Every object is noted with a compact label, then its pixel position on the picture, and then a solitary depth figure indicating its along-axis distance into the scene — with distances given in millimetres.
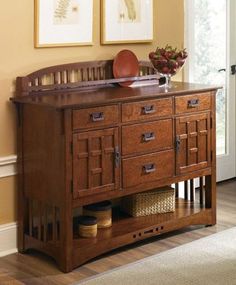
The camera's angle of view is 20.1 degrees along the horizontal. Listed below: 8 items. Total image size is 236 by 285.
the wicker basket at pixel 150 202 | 4230
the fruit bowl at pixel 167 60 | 4297
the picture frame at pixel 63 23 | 3934
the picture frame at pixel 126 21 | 4289
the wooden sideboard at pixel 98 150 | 3637
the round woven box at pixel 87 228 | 3883
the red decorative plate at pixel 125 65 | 4309
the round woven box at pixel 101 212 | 4023
